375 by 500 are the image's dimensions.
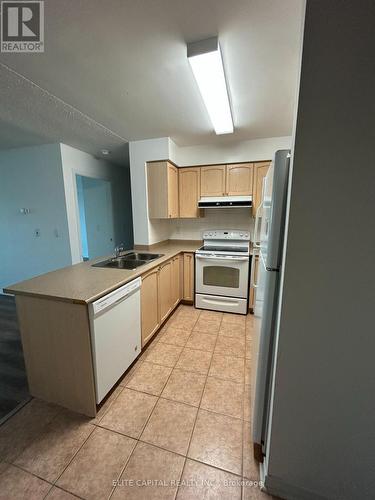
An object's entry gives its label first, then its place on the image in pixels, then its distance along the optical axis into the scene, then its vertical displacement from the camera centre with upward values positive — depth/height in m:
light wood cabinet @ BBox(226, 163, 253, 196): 2.95 +0.50
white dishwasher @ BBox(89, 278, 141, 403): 1.39 -0.94
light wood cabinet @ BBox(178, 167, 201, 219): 3.16 +0.36
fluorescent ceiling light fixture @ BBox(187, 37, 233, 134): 1.28 +1.02
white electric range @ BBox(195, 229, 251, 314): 2.78 -0.86
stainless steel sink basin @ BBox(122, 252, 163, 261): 2.63 -0.56
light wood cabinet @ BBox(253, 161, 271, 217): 2.89 +0.52
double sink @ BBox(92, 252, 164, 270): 2.30 -0.57
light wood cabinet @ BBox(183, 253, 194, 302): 3.06 -0.97
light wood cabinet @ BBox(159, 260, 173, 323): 2.44 -0.97
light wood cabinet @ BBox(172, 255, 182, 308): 2.88 -0.99
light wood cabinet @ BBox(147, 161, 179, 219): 2.89 +0.35
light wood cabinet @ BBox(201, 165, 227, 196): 3.06 +0.50
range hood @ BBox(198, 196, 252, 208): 2.88 +0.16
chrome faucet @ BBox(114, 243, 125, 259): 2.46 -0.46
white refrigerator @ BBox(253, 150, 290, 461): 0.97 -0.44
